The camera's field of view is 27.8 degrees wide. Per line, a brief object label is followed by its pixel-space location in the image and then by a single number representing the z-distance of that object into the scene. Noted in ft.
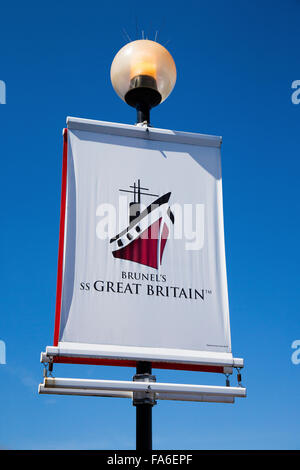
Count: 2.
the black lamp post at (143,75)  23.24
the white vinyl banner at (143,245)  19.10
